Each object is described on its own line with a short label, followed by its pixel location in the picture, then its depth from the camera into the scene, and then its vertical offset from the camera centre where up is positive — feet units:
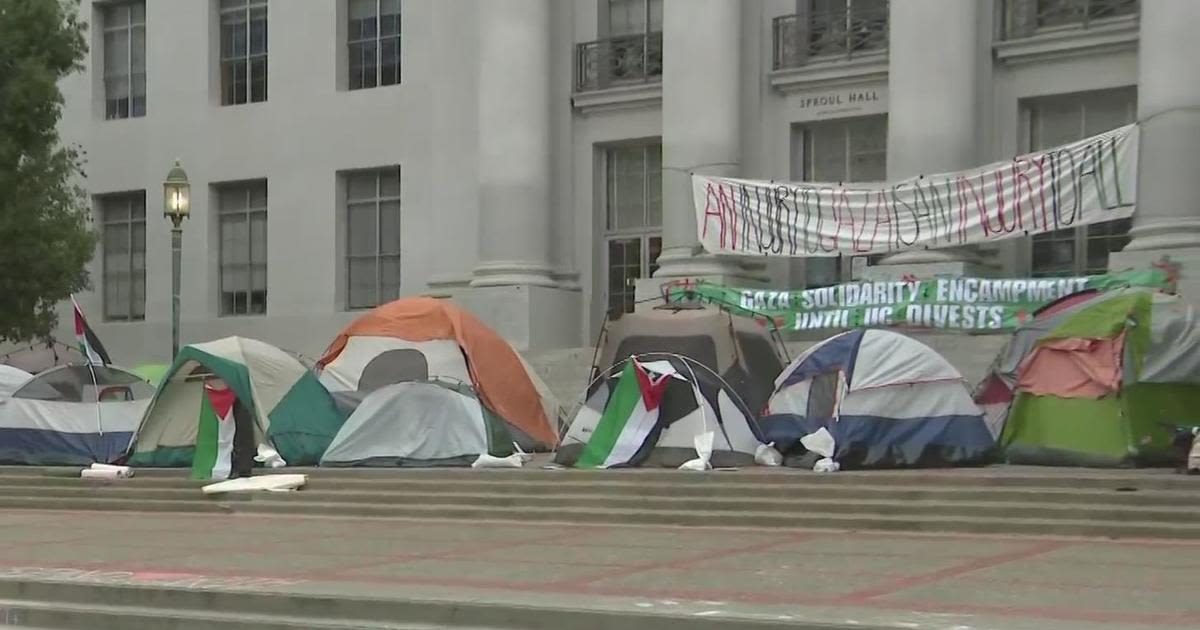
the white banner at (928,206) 67.77 +2.42
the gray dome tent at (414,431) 63.52 -7.57
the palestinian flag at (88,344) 74.63 -4.62
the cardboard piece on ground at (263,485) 59.36 -9.21
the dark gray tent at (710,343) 62.39 -3.74
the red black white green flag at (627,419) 57.77 -6.35
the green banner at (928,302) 65.62 -2.12
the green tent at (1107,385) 53.01 -4.62
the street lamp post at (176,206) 74.74 +2.34
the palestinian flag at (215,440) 62.95 -7.92
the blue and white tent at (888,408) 55.06 -5.64
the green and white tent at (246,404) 66.13 -6.79
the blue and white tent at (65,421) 71.67 -8.09
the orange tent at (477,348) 68.90 -4.43
